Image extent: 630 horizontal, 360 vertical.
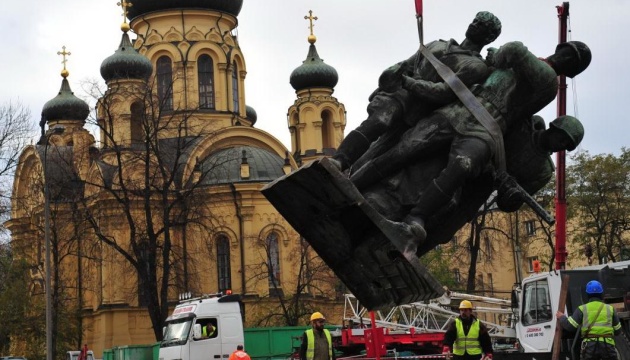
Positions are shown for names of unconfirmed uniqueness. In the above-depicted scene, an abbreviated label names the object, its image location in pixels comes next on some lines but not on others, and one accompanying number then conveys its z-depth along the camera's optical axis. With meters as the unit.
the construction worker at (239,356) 23.22
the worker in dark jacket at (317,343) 15.16
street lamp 39.31
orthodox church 45.66
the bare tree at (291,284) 55.59
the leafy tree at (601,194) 44.03
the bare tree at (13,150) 39.66
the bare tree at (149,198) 43.06
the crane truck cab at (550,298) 17.11
